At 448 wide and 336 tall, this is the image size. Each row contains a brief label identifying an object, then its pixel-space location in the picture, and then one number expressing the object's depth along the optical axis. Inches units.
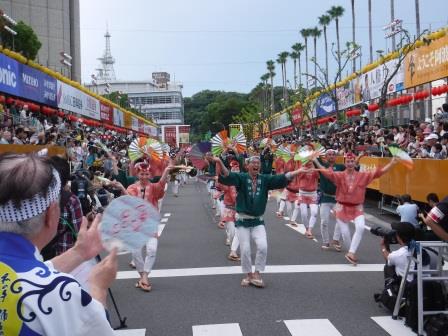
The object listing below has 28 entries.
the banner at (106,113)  1529.3
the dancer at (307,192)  488.1
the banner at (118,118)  1778.4
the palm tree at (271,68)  2861.5
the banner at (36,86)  784.9
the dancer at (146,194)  304.0
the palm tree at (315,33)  2132.0
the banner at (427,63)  704.4
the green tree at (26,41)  1512.1
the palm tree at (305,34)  2196.7
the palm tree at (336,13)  1845.5
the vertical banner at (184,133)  1630.2
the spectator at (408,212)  386.0
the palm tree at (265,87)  2986.7
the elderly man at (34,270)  69.2
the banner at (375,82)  900.0
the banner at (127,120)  2031.5
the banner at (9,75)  690.8
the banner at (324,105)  1355.8
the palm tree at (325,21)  1920.2
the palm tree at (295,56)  2478.1
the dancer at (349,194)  369.1
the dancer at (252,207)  303.7
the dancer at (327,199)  419.3
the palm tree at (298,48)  2407.7
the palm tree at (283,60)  2620.6
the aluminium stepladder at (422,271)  215.5
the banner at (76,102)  1021.8
